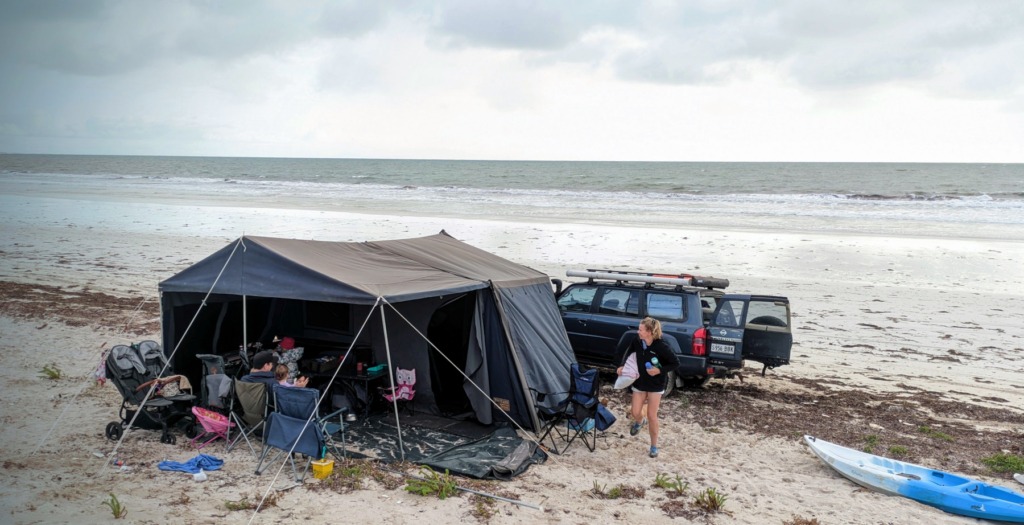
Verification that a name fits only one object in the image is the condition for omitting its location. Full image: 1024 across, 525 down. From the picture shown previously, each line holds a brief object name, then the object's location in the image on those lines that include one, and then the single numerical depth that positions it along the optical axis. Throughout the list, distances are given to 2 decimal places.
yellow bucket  6.38
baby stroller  7.23
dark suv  9.04
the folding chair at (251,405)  7.13
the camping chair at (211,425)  7.15
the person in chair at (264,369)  7.32
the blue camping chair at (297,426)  6.50
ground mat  6.73
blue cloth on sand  6.53
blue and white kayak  5.98
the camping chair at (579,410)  7.38
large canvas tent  7.31
